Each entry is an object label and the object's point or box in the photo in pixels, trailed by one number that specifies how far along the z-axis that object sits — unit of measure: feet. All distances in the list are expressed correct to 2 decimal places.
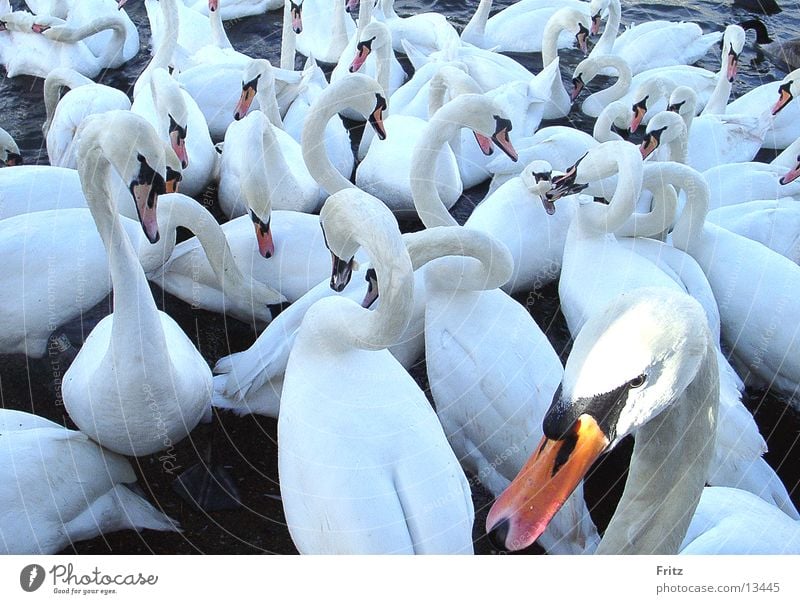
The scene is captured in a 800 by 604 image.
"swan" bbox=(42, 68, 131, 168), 12.60
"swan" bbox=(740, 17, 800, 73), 17.20
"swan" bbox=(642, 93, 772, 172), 14.02
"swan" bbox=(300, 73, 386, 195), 11.48
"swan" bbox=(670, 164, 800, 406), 10.11
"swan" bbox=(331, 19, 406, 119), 14.10
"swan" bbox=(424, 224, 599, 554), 8.47
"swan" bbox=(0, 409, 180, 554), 7.60
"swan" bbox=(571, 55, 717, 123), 15.44
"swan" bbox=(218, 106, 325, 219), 11.47
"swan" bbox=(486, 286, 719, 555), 5.03
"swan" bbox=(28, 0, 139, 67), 16.26
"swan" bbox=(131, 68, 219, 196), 11.51
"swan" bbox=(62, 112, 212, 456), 8.13
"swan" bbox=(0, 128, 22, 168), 12.04
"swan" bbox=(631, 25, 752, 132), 14.96
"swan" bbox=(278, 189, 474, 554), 6.77
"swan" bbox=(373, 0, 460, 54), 16.22
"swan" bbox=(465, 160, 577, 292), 11.08
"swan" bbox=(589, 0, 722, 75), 16.74
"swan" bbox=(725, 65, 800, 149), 14.84
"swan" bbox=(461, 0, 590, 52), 17.70
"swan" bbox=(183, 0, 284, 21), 17.84
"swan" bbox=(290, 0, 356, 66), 16.79
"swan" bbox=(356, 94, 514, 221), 11.21
